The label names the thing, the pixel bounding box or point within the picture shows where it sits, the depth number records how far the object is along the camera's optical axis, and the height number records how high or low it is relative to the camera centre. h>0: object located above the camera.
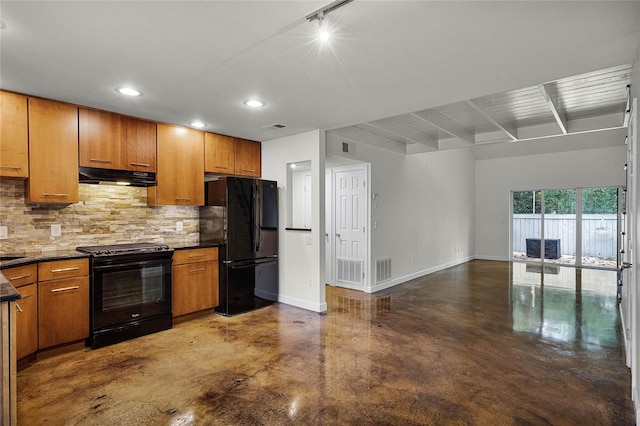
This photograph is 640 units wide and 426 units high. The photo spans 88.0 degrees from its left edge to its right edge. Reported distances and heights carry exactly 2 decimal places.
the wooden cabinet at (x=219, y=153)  4.61 +0.84
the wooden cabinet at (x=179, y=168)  4.15 +0.58
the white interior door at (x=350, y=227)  5.82 -0.27
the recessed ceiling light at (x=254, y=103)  3.40 +1.14
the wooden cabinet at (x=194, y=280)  4.11 -0.87
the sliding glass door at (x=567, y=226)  8.12 -0.39
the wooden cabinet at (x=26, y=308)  2.81 -0.84
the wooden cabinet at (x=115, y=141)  3.55 +0.81
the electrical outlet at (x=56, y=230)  3.58 -0.18
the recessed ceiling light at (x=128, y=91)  3.05 +1.14
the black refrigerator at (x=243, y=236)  4.44 -0.34
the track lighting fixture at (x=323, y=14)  1.81 +1.14
